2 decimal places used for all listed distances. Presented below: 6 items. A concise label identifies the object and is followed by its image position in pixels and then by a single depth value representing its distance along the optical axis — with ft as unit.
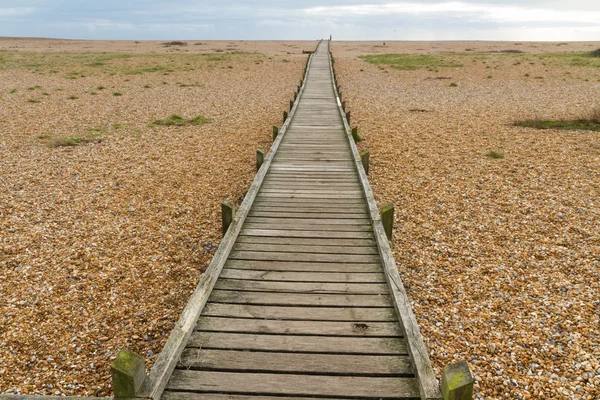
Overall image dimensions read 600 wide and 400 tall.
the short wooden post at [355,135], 43.05
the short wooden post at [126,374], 11.97
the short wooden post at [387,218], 22.66
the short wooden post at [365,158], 32.96
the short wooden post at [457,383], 11.60
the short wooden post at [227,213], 22.63
